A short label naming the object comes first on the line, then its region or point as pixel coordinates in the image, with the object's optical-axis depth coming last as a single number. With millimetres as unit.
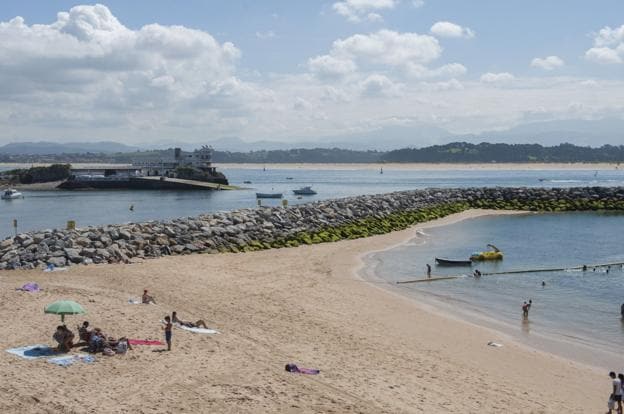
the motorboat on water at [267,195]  104256
